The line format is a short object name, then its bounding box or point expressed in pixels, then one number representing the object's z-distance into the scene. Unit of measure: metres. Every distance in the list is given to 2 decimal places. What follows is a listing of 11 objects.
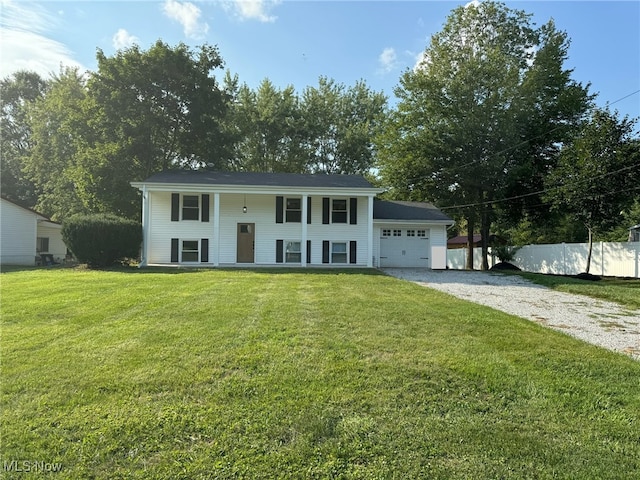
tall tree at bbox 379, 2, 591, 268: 22.28
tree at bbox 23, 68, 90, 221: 23.09
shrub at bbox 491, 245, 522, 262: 23.23
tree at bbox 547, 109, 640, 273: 15.55
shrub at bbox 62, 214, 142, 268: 14.60
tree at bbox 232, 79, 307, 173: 31.86
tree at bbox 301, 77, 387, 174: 33.25
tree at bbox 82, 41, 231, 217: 21.77
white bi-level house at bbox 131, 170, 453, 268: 18.00
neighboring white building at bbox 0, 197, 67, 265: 19.14
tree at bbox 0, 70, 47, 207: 33.50
